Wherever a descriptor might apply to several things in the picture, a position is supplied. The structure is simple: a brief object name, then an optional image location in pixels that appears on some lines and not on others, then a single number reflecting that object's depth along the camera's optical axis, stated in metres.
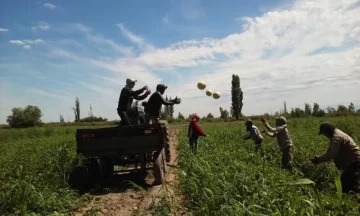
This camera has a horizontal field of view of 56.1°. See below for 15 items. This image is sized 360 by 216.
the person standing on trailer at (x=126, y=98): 8.52
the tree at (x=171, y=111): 69.05
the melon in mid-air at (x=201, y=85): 11.96
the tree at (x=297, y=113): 47.49
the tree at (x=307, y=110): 48.77
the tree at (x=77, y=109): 74.25
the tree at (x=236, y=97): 65.19
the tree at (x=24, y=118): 60.91
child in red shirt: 12.02
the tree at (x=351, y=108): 41.47
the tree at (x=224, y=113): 63.42
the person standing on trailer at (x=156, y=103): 9.13
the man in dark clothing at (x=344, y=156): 6.69
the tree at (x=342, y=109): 43.53
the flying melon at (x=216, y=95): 12.35
